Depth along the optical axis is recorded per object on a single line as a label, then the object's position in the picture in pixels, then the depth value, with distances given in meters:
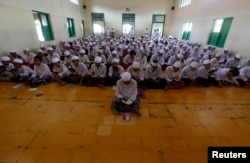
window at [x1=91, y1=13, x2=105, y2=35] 13.52
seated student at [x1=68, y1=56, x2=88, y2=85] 4.06
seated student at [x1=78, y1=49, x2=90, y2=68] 5.53
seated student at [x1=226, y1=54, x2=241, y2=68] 5.06
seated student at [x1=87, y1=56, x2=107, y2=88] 3.93
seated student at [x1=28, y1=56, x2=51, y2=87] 3.92
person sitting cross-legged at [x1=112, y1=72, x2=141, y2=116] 2.71
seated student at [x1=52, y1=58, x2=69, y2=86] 4.08
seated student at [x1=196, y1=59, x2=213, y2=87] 4.09
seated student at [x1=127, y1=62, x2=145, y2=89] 3.77
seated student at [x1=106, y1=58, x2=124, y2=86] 3.91
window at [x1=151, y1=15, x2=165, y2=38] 13.70
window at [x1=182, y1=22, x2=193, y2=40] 10.18
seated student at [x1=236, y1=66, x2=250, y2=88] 4.12
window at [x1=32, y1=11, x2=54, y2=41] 6.50
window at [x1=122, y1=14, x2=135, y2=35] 13.74
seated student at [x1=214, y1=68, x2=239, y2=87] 4.10
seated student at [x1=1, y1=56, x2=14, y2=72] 4.17
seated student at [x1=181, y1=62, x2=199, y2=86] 4.06
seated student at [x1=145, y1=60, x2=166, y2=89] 3.83
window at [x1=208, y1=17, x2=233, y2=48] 6.39
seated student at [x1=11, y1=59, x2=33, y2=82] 4.09
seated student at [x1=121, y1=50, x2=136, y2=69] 4.96
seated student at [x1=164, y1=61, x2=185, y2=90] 3.83
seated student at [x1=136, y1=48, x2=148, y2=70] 5.33
